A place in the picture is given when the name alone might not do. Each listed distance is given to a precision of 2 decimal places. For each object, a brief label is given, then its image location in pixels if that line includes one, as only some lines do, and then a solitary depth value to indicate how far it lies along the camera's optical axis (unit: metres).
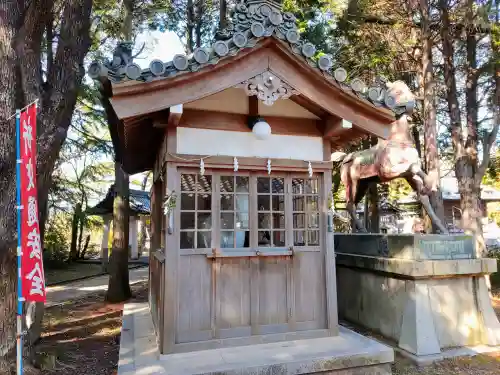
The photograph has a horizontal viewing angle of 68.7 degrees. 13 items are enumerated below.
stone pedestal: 5.32
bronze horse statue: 6.34
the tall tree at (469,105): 9.30
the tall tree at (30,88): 4.20
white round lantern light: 4.69
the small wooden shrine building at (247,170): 4.21
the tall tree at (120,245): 9.94
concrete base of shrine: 3.93
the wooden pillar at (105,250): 17.33
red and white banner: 3.41
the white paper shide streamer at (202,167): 4.55
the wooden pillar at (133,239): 20.37
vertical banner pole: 3.29
